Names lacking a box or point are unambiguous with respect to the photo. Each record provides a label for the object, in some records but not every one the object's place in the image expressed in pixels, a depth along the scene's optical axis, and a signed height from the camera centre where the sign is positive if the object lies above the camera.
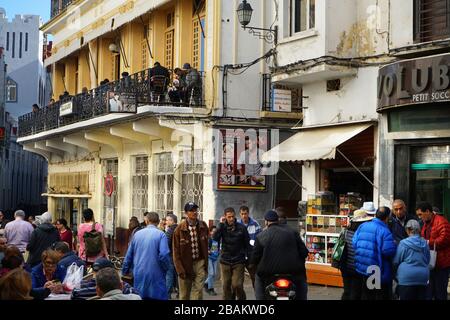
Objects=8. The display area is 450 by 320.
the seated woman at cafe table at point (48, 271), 9.29 -0.95
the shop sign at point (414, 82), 13.07 +2.01
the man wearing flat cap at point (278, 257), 10.02 -0.79
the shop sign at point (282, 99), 18.53 +2.30
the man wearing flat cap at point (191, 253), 11.84 -0.90
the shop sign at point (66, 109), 25.05 +2.77
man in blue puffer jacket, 9.84 -0.71
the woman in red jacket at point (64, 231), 14.94 -0.73
